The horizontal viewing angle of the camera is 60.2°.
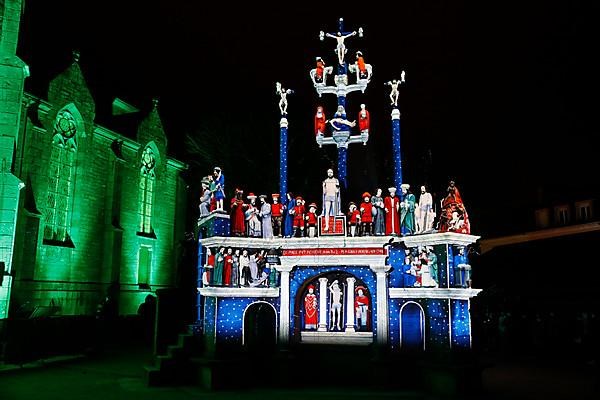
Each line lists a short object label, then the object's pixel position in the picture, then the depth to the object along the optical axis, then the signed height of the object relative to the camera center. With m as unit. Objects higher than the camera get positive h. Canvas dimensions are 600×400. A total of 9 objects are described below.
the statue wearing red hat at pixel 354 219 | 15.74 +2.32
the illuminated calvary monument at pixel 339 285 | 14.54 +0.32
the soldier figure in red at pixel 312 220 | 15.86 +2.30
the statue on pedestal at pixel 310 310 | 16.28 -0.44
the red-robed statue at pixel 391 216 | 15.67 +2.40
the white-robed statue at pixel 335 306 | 16.23 -0.31
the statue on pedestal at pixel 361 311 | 16.11 -0.46
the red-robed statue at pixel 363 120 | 17.34 +5.84
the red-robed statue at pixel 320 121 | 17.62 +5.87
